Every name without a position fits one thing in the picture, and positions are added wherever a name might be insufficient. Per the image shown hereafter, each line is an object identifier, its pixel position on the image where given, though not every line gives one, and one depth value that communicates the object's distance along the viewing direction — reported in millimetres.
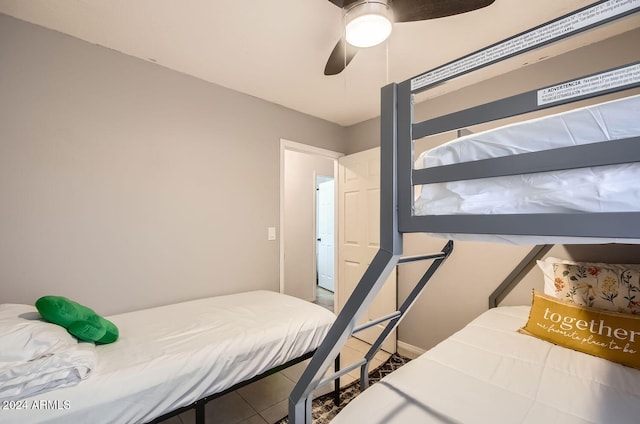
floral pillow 1460
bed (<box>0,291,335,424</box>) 1028
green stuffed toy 1275
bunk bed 556
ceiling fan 1210
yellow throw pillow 1302
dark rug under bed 1805
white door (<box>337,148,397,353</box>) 2850
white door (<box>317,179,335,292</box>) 5164
